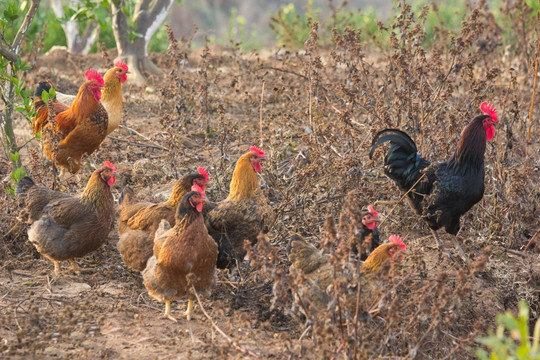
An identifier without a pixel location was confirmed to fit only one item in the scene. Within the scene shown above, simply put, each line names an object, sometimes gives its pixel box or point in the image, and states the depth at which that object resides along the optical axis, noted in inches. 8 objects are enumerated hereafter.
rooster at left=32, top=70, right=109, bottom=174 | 500.7
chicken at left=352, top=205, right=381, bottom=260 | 363.6
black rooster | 402.3
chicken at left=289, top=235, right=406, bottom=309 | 318.7
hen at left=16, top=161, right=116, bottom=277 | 385.7
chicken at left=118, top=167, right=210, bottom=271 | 373.7
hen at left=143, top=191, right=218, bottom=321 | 332.5
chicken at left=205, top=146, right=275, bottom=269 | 378.3
